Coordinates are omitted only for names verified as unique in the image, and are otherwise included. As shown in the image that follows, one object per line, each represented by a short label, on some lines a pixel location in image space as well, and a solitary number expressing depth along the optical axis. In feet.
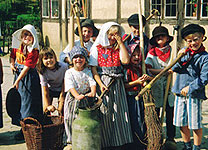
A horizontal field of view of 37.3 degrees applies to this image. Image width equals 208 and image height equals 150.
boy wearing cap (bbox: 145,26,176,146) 14.12
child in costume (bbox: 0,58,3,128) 16.01
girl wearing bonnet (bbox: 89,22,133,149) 13.50
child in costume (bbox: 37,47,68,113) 14.66
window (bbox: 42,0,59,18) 46.51
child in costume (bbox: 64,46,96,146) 13.42
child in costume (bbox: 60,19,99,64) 15.08
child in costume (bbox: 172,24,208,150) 12.83
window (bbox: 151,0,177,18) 29.81
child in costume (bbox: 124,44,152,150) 13.69
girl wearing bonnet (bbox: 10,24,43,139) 15.06
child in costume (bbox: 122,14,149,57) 14.71
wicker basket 13.47
